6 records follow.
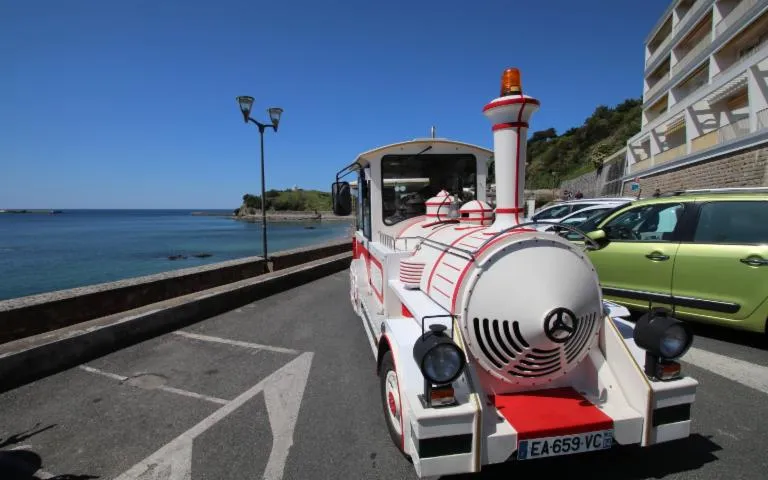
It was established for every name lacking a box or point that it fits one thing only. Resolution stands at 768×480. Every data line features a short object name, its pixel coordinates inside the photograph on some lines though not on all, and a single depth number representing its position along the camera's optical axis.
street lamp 9.69
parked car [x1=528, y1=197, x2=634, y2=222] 12.55
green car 4.20
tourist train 2.17
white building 16.19
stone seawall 4.79
